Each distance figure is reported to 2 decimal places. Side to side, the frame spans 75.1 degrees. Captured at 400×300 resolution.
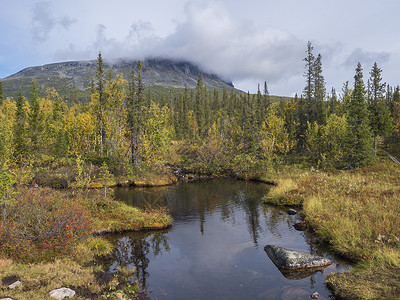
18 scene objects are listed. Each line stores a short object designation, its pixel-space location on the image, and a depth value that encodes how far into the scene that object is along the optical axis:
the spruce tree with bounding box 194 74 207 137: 84.91
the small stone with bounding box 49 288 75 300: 8.80
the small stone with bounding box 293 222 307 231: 19.28
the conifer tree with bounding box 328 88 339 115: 70.05
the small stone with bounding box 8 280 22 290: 9.06
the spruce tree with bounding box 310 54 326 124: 55.53
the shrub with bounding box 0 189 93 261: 12.02
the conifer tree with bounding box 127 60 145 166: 41.07
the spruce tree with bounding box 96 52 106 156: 44.38
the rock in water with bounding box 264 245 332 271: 13.36
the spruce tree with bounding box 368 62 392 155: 54.12
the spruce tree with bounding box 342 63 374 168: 39.17
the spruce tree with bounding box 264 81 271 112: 93.01
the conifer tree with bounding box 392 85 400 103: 85.17
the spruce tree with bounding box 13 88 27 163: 37.53
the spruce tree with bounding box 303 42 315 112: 56.69
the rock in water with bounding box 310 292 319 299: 10.76
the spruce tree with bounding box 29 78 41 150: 39.62
